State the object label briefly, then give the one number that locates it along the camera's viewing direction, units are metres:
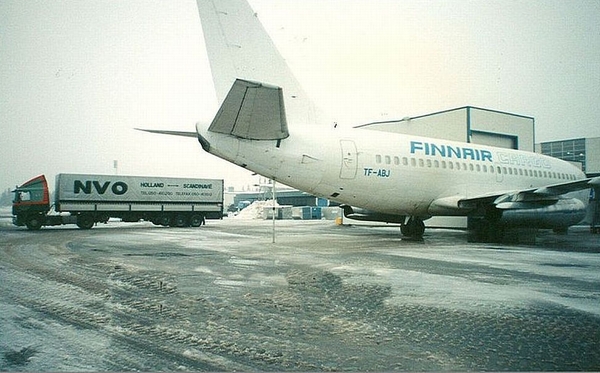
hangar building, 27.36
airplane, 10.91
